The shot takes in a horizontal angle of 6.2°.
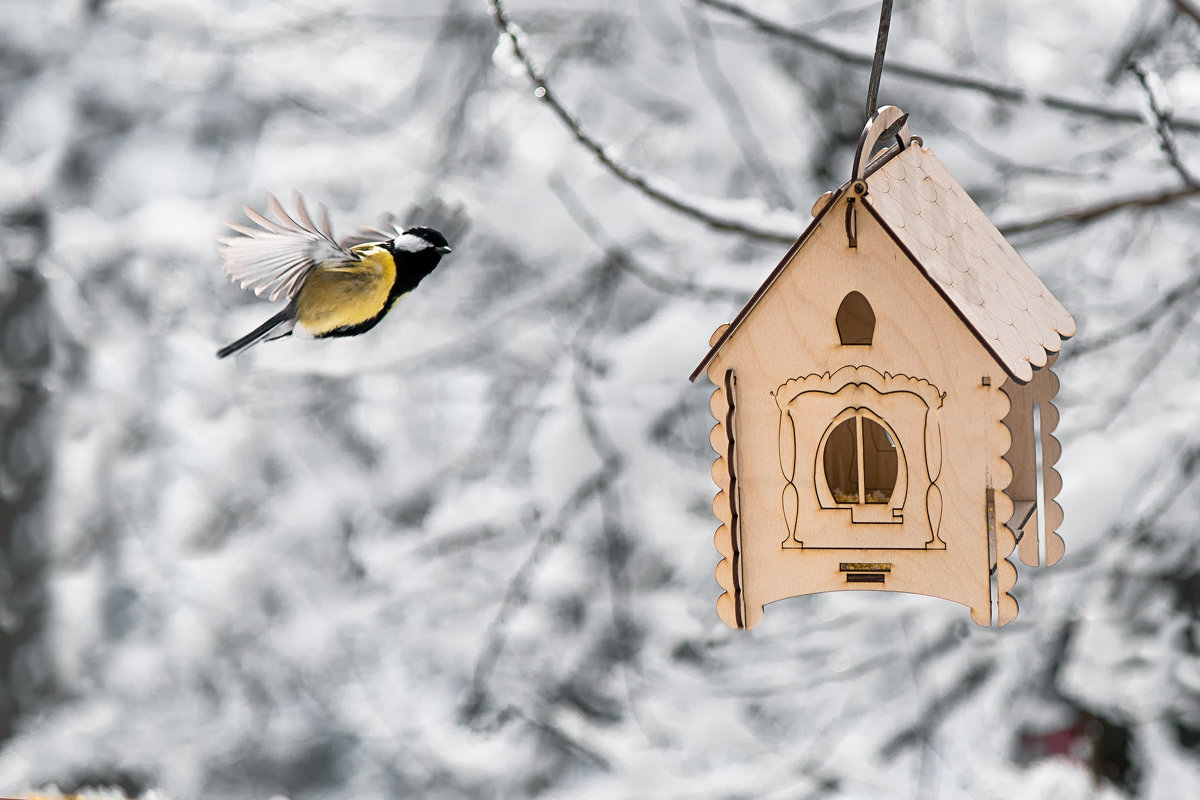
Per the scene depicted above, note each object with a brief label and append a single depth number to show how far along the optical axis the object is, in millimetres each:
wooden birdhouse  5694
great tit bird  5662
